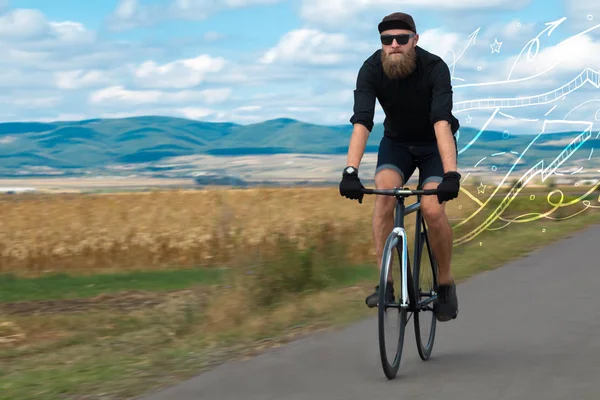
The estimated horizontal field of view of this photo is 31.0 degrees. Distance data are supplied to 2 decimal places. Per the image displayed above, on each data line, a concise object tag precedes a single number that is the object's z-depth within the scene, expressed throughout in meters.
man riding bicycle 6.88
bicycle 6.53
